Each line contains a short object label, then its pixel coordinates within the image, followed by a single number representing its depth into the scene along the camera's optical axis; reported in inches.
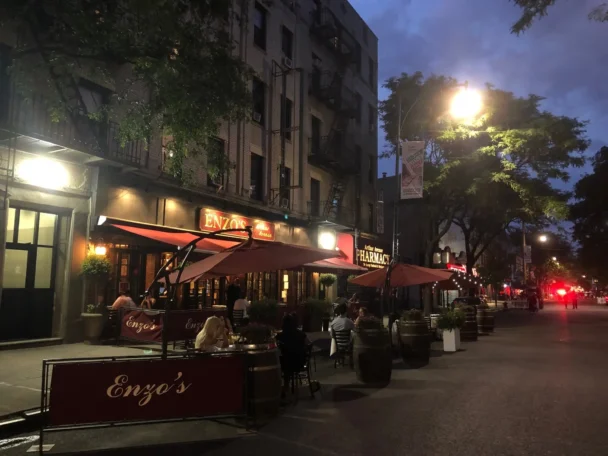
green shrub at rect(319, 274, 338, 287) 891.0
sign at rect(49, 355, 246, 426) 215.8
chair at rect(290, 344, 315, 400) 334.6
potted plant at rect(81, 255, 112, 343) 518.3
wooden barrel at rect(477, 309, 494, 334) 807.1
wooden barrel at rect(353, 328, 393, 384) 372.5
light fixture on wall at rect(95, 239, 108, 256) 543.2
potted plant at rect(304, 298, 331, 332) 741.9
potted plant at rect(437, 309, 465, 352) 569.6
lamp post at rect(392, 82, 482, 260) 603.8
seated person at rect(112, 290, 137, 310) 531.8
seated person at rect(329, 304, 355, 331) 467.8
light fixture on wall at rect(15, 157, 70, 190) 479.5
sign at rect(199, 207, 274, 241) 706.2
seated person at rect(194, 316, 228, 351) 339.6
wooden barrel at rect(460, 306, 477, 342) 696.4
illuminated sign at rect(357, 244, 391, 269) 1126.5
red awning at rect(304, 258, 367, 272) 818.6
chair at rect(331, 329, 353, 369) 464.1
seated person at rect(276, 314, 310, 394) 331.9
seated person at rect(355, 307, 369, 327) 519.4
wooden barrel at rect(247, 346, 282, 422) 265.3
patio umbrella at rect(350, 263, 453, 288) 569.6
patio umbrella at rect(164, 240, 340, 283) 327.6
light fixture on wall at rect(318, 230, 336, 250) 996.6
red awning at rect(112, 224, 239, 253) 561.5
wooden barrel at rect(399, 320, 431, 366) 485.7
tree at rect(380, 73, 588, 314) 1018.1
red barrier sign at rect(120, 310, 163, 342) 487.8
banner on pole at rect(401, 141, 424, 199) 608.7
